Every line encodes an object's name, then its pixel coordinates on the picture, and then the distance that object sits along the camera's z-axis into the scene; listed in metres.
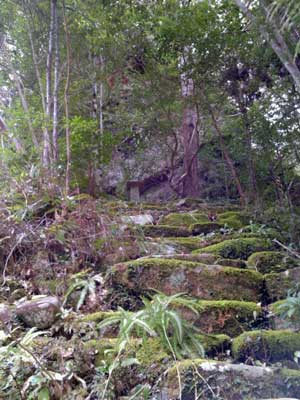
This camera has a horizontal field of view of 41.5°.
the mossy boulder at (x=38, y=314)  2.18
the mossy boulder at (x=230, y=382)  1.62
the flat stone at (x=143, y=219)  4.11
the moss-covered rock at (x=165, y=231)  3.85
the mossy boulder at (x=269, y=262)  2.97
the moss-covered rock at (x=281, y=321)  2.16
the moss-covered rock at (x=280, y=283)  2.58
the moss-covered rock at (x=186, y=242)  3.52
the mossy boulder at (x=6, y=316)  2.11
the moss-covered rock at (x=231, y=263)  2.96
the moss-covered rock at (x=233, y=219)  4.31
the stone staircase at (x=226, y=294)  1.65
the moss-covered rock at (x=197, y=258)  2.97
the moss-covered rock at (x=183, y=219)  4.45
